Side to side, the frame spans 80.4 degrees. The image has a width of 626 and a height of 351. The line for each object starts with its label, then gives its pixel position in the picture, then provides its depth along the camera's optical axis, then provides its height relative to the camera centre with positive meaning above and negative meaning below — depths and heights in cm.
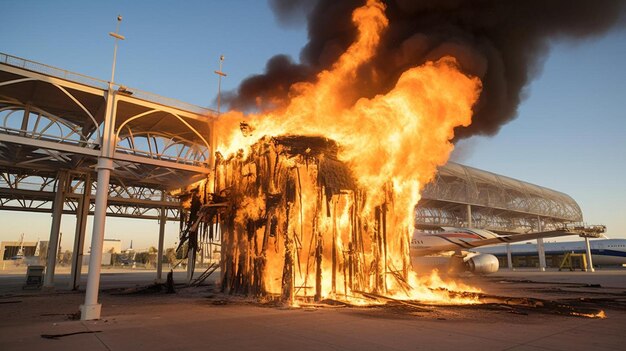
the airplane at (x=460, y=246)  3662 -20
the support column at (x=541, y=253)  6186 -146
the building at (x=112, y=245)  11572 -62
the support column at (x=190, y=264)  2784 -158
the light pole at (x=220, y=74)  2112 +999
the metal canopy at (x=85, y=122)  1511 +651
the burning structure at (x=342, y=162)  1761 +423
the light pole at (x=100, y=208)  1264 +127
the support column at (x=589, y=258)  5522 -204
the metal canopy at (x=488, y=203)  6044 +737
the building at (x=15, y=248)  9196 -140
